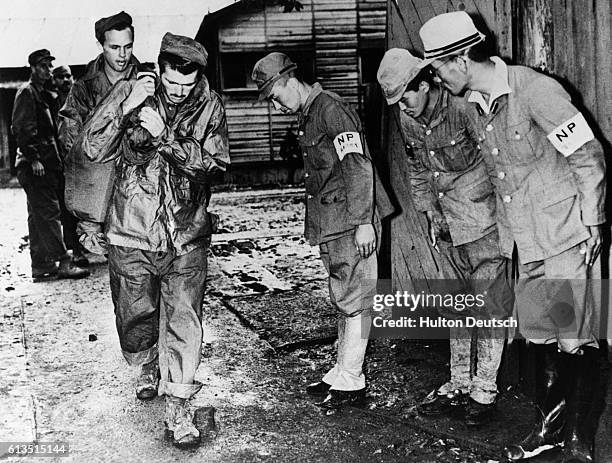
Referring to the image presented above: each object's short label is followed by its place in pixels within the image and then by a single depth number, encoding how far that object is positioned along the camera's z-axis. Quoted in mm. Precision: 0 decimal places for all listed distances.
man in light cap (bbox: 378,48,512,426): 3438
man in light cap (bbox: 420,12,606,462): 2893
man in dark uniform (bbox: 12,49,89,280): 6875
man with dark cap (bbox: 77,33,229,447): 3178
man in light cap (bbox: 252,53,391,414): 3543
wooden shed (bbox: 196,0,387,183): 14945
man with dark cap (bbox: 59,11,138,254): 4352
